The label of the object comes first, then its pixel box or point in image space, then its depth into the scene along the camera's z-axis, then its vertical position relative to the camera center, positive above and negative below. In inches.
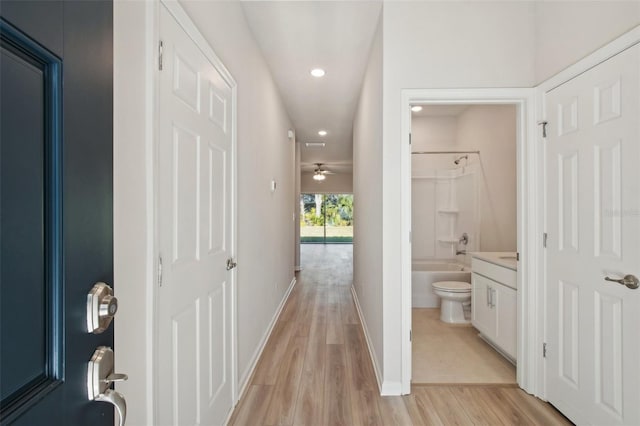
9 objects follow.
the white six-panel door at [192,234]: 50.0 -3.8
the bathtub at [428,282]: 169.3 -36.4
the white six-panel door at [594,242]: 62.8 -6.4
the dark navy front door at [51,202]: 16.8 +0.8
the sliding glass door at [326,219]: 514.6 -9.1
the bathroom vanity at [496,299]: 102.0 -30.1
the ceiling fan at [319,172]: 373.0 +50.1
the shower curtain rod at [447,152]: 177.8 +35.2
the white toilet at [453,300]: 145.1 -39.3
